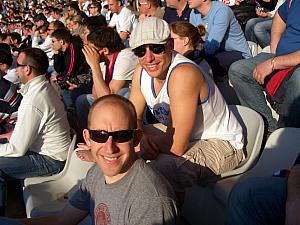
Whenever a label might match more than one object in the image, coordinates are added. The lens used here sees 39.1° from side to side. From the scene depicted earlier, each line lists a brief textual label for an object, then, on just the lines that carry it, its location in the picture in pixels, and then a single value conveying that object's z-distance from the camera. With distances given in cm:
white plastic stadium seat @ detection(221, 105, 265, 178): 263
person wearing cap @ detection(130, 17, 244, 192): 238
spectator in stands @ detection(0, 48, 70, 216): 313
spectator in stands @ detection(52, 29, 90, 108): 532
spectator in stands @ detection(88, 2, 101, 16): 949
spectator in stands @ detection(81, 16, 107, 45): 558
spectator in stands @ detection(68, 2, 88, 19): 947
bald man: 165
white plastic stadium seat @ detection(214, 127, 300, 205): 249
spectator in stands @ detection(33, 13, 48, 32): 1076
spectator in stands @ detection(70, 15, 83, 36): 783
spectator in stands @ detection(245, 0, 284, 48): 532
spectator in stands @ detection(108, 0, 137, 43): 699
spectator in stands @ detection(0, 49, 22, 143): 391
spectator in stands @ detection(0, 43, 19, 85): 561
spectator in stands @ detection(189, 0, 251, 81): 429
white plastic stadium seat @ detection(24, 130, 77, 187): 316
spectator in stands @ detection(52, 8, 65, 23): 1214
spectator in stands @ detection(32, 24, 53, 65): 807
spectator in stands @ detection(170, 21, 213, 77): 354
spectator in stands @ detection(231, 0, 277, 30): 597
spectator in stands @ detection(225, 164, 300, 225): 182
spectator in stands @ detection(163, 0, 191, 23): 549
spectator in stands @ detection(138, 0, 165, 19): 603
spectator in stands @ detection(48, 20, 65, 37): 743
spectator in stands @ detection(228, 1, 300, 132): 305
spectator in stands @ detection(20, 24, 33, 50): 1087
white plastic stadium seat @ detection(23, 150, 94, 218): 285
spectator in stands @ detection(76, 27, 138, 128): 421
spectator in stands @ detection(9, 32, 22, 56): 882
